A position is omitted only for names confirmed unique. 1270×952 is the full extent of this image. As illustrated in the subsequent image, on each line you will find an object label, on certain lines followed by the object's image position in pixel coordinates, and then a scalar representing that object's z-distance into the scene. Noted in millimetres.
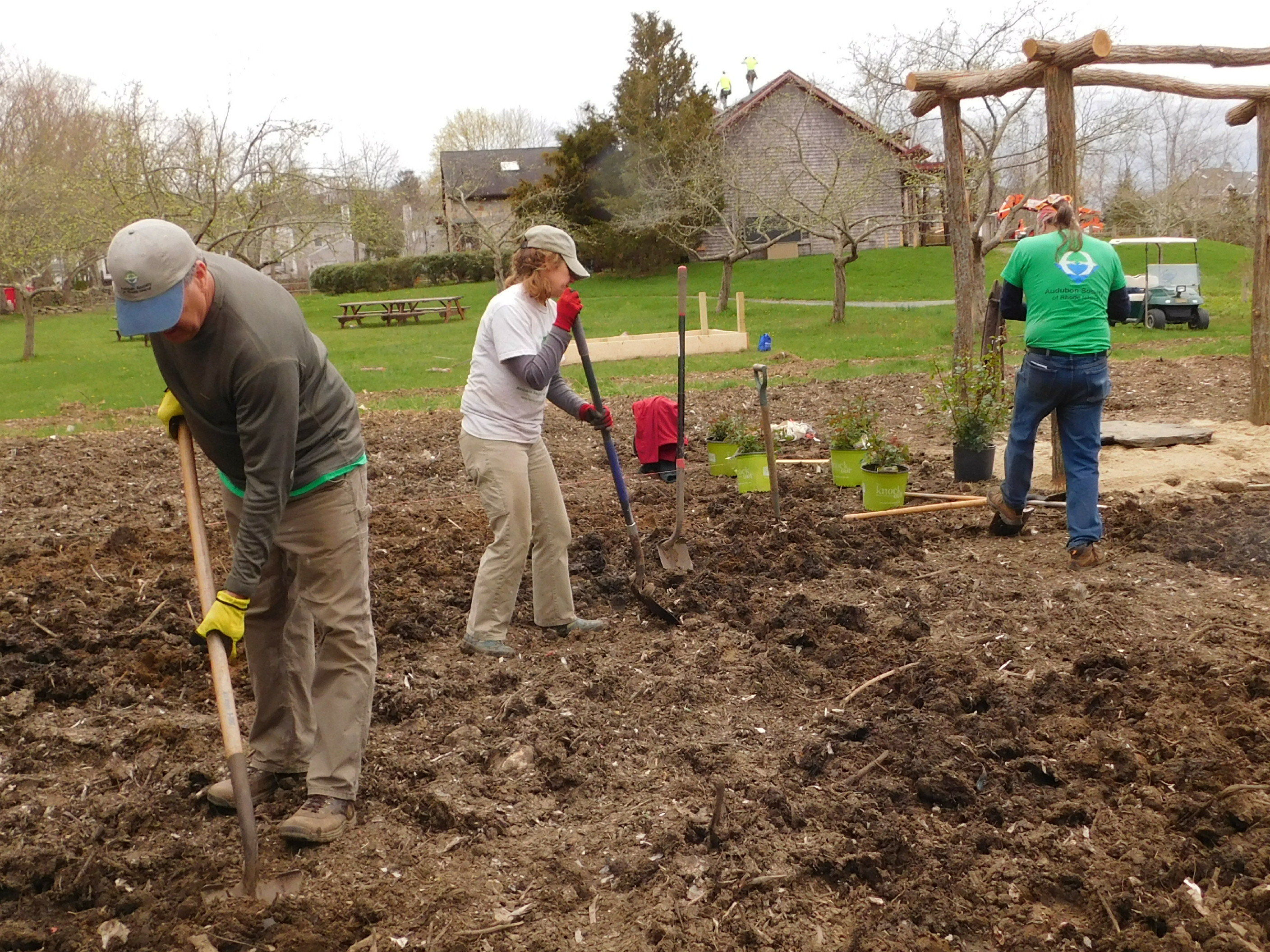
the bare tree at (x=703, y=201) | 26750
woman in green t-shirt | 5746
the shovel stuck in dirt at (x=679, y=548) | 6043
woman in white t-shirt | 4680
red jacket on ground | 8445
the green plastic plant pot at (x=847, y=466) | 7613
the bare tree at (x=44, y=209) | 22562
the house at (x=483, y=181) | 50312
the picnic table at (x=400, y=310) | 30562
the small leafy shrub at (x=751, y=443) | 7699
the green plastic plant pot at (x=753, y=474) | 7645
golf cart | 20031
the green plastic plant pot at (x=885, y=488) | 6961
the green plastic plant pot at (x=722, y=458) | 8305
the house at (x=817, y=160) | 23562
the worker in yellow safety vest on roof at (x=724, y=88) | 43125
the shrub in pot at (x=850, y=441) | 7551
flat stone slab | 8672
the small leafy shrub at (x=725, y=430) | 8297
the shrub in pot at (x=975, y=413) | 7582
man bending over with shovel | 2932
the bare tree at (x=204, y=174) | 20984
